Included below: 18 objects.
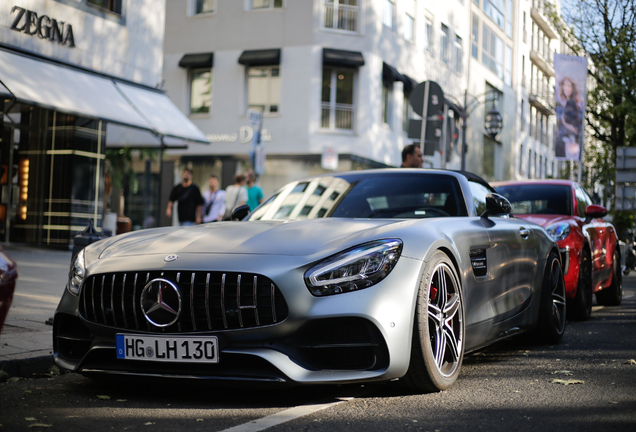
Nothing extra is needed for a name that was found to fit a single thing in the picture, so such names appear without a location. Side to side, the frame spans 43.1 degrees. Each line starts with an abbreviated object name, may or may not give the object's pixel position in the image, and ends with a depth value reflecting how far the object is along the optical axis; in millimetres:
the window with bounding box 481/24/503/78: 44344
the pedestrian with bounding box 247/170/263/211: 16036
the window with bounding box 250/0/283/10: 27875
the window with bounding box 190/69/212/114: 29000
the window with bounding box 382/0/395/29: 29086
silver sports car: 3738
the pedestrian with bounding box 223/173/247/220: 15861
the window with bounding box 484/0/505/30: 45038
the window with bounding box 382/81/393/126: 29438
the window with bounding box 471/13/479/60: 41656
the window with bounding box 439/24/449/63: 35688
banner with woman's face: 23969
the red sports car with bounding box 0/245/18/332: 2834
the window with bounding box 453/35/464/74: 37906
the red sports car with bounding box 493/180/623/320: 7785
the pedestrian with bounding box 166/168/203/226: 15297
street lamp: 25062
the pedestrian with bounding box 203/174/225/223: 15906
